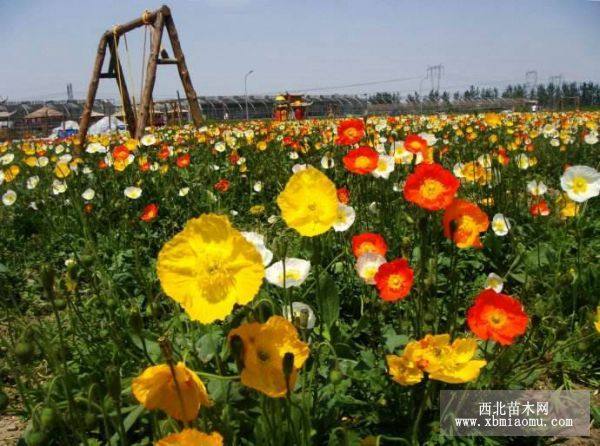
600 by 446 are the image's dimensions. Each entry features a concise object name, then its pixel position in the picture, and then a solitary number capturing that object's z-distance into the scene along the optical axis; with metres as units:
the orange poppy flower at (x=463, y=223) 1.21
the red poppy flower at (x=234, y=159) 3.74
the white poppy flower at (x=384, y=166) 2.14
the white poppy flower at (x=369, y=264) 1.40
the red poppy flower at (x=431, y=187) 1.23
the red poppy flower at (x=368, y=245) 1.43
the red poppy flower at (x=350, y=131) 2.13
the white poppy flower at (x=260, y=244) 1.18
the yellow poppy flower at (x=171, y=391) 0.74
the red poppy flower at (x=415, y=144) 1.83
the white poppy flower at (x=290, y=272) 1.27
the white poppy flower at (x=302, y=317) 0.98
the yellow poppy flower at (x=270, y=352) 0.78
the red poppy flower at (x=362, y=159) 1.73
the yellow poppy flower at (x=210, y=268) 0.80
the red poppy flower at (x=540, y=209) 2.20
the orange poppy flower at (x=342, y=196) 1.90
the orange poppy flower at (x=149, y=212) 2.38
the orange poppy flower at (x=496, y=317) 1.07
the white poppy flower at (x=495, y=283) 1.55
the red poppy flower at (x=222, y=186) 3.05
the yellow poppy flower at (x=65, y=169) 3.24
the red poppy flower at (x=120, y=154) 3.34
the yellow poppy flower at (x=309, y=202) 1.06
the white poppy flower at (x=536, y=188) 2.33
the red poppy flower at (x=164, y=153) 3.56
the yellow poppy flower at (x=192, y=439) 0.70
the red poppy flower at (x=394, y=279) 1.21
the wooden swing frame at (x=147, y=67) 6.02
